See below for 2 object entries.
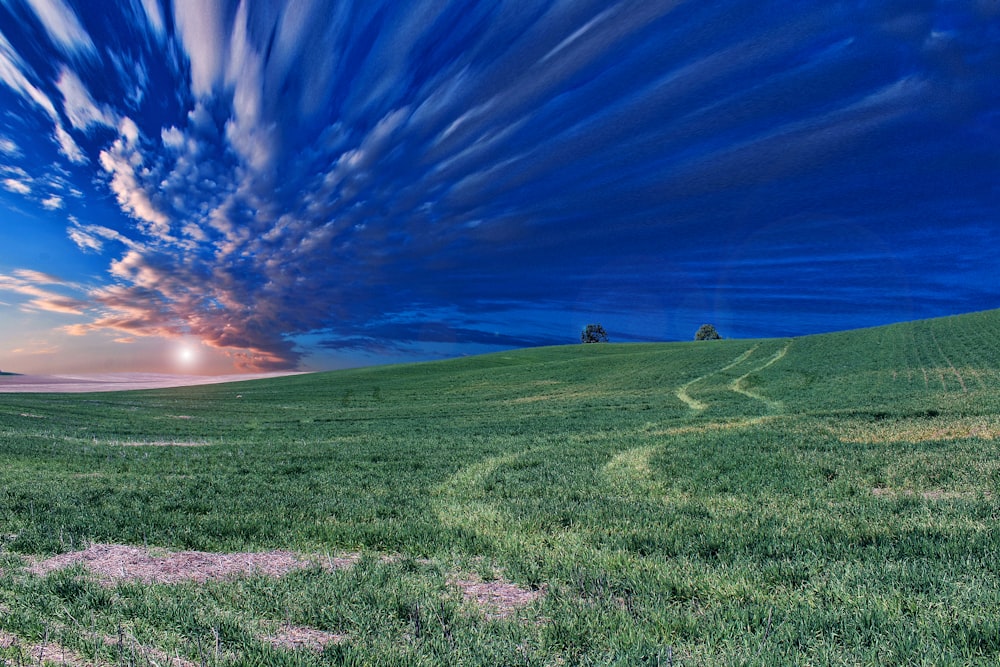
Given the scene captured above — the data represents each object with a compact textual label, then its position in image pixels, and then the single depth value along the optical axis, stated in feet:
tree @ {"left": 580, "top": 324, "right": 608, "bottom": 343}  497.46
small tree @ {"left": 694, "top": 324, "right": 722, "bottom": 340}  458.09
